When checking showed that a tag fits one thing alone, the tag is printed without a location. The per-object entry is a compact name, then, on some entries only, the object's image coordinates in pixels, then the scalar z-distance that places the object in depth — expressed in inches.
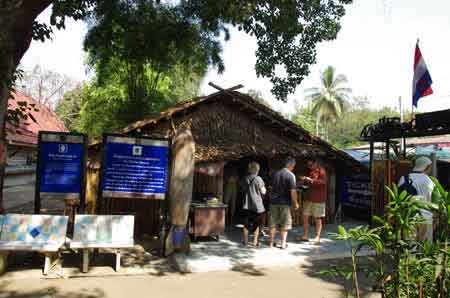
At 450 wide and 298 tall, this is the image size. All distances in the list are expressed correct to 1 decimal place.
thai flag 394.9
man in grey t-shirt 320.8
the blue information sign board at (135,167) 296.5
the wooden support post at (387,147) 454.0
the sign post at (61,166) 286.2
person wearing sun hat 224.1
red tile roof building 597.6
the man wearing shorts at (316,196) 343.3
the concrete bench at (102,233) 242.8
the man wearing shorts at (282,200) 317.7
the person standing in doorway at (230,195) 460.8
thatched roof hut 381.7
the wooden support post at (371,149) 437.1
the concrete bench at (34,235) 231.5
